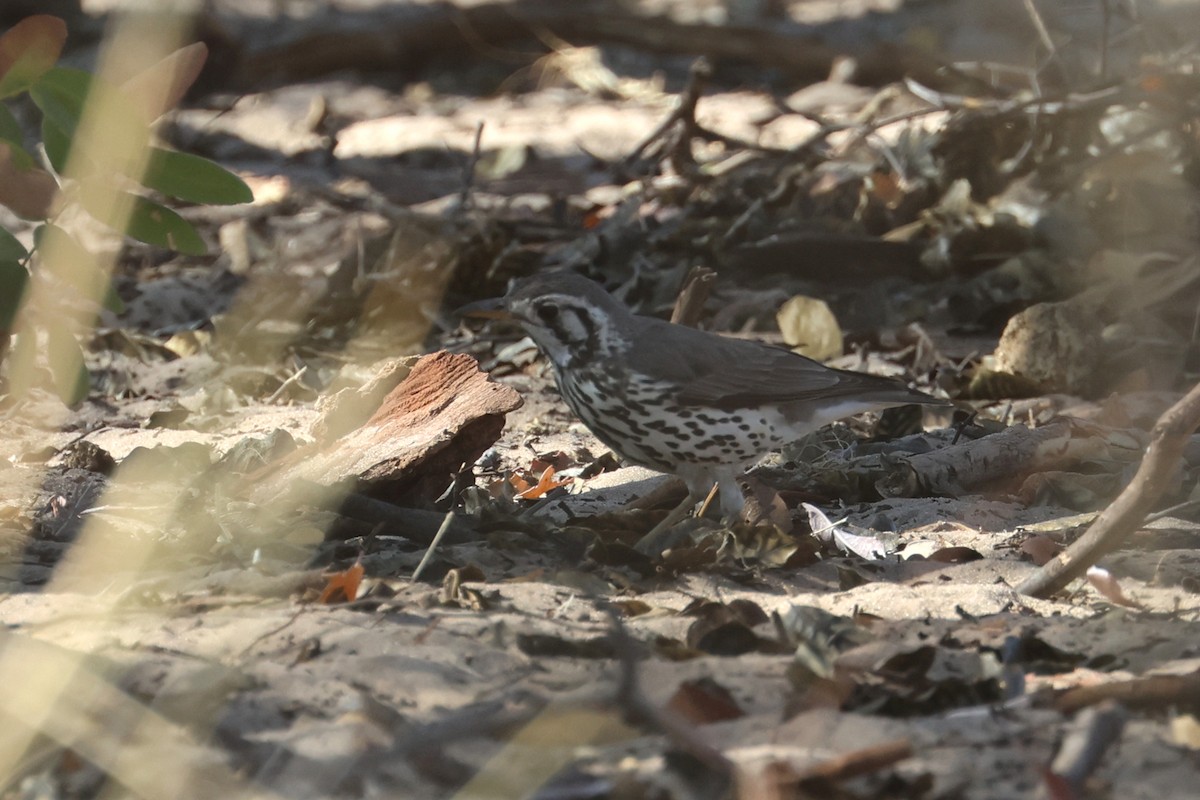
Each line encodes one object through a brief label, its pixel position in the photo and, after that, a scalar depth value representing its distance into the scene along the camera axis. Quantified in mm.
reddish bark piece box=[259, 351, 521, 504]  9047
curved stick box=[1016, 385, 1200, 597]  6359
